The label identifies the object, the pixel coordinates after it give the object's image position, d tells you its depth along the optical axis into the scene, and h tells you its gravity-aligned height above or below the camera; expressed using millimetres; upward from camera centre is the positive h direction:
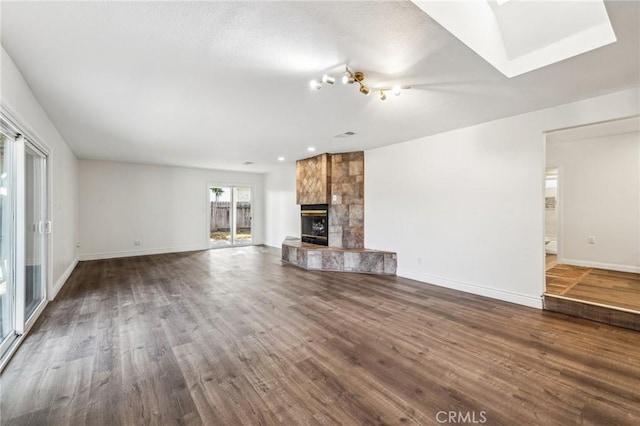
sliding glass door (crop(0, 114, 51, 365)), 2373 -220
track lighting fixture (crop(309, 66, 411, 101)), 2352 +1230
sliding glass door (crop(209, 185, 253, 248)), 8629 -114
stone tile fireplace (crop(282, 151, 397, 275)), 5324 -218
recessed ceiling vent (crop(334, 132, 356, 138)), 4352 +1295
